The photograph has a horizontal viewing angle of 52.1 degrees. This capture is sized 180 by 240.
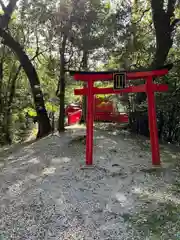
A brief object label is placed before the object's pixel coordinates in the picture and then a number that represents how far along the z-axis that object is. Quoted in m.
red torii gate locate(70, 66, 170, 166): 3.94
